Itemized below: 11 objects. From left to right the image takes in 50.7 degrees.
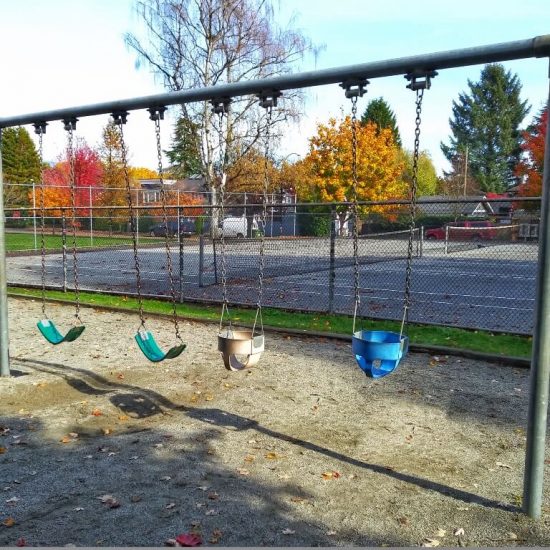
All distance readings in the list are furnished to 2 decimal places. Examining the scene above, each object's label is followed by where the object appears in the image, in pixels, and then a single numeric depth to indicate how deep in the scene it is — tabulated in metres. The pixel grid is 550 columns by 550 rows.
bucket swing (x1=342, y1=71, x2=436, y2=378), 3.94
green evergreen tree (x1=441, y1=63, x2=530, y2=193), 59.72
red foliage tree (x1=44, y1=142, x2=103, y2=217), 32.85
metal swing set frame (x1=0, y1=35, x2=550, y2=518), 3.46
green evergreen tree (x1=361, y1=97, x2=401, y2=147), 56.17
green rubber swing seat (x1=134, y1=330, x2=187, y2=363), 4.85
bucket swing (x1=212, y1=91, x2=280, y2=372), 4.58
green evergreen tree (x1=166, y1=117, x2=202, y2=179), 28.18
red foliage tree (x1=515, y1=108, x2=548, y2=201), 34.03
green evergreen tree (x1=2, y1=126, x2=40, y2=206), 47.25
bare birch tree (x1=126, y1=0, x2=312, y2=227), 25.86
